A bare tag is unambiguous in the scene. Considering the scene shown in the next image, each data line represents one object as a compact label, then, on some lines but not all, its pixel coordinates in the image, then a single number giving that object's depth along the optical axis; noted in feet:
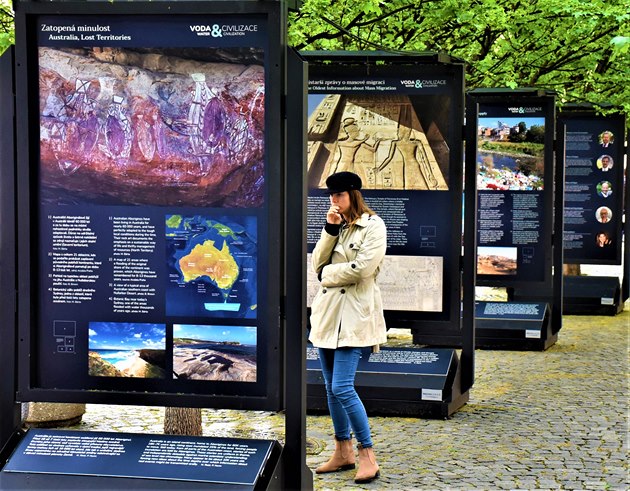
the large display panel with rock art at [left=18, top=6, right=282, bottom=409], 21.48
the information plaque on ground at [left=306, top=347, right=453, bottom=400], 37.91
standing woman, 28.30
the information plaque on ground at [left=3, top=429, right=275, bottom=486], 20.62
